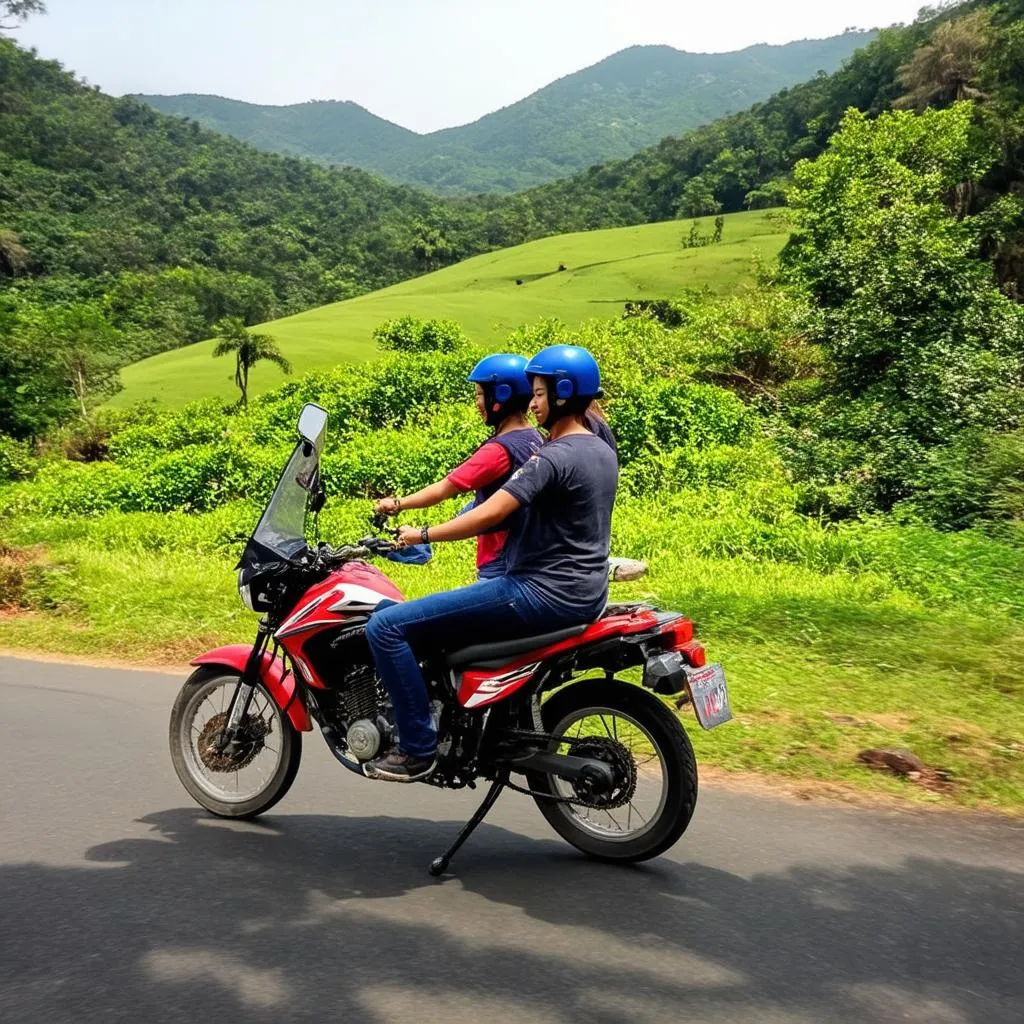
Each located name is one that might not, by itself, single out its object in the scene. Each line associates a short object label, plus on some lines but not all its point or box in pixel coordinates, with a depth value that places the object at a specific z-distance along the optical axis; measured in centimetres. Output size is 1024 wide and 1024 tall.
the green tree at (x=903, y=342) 1480
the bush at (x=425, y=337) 3631
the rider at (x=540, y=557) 349
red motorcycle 355
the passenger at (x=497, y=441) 410
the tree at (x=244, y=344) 3412
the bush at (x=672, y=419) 1816
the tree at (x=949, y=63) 4556
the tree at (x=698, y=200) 8643
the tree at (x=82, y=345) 3081
